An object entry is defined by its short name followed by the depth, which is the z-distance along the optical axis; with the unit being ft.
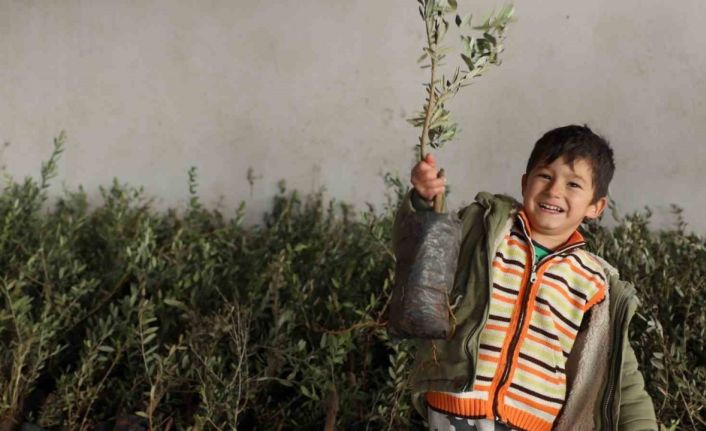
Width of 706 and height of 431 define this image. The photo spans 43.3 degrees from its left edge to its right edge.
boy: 6.72
